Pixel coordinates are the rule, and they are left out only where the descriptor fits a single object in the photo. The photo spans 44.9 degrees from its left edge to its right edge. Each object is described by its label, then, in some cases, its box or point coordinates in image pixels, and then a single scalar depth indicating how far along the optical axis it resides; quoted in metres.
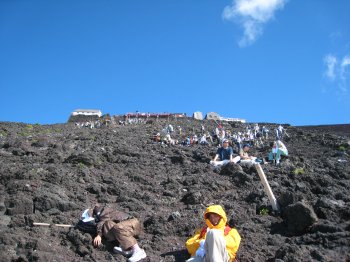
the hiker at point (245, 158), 15.33
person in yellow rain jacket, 6.53
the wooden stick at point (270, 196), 9.58
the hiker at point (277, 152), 16.52
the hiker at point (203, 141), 26.30
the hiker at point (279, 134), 29.64
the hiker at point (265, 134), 30.23
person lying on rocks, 7.84
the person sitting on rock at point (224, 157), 15.38
